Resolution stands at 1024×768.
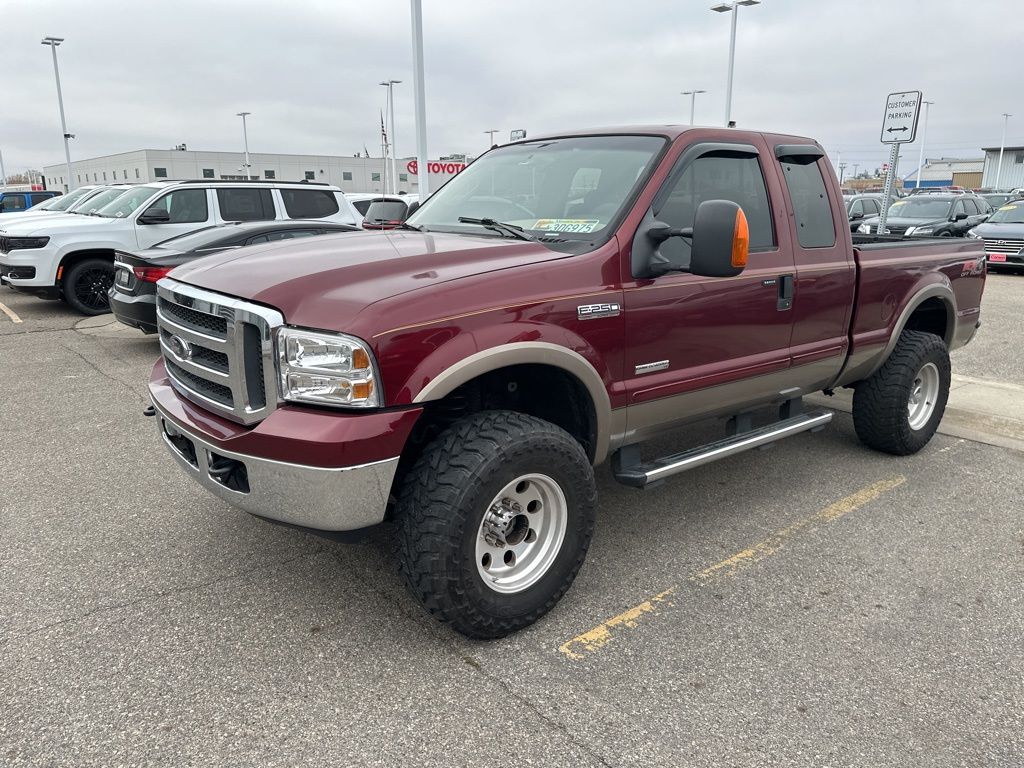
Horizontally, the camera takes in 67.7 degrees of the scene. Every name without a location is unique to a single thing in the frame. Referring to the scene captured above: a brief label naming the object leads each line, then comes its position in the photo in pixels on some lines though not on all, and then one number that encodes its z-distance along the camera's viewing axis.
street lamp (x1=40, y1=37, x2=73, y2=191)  38.41
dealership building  72.69
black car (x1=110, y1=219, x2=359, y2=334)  7.52
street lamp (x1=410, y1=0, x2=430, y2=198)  15.16
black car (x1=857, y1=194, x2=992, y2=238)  17.39
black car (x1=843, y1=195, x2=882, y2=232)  21.94
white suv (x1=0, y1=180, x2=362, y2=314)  10.27
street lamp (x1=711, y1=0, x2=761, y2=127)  23.33
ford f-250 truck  2.64
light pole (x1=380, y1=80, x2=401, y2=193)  42.62
